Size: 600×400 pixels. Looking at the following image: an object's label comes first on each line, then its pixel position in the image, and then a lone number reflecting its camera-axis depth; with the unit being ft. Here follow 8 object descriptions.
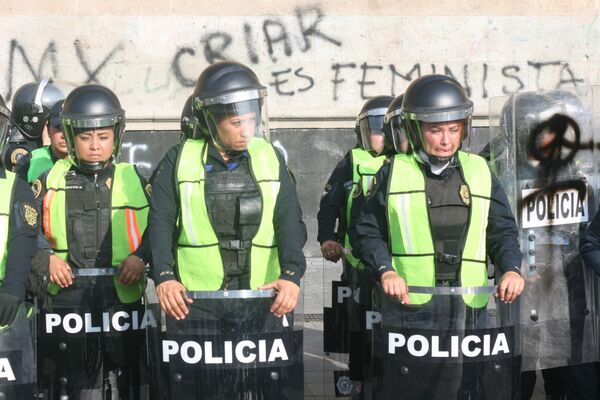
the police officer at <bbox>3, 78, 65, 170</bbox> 24.14
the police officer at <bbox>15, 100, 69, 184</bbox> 20.13
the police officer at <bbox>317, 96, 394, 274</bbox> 21.92
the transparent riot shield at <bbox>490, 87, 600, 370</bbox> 18.44
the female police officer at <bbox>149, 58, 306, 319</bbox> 15.14
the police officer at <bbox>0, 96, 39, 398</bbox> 13.60
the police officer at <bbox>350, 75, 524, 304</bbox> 15.30
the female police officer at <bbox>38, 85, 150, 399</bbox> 16.81
